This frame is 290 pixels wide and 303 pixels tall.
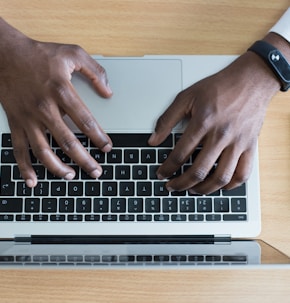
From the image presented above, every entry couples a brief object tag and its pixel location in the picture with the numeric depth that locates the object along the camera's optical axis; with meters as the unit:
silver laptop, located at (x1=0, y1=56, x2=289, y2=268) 0.62
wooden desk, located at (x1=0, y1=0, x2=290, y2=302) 0.65
